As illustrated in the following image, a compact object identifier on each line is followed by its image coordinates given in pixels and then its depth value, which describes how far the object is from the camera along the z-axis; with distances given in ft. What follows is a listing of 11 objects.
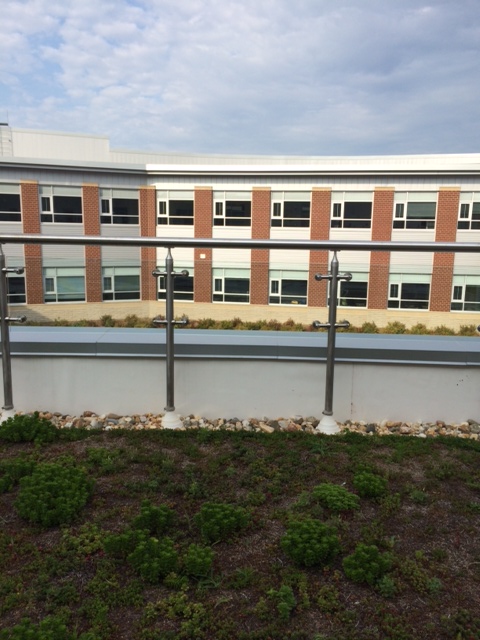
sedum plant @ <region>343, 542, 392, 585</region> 6.75
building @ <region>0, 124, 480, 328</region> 87.61
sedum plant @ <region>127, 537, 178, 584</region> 6.82
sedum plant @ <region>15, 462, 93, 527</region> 8.11
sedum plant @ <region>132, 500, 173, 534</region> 7.89
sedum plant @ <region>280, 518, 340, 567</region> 7.09
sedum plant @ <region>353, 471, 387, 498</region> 8.95
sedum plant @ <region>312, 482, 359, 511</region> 8.53
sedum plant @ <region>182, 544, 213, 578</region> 6.88
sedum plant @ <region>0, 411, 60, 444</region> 11.18
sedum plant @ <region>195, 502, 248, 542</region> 7.72
